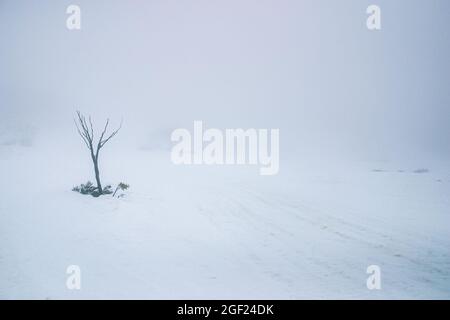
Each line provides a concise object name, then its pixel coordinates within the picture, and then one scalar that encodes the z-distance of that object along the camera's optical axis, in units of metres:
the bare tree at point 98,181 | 12.37
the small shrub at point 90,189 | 12.33
